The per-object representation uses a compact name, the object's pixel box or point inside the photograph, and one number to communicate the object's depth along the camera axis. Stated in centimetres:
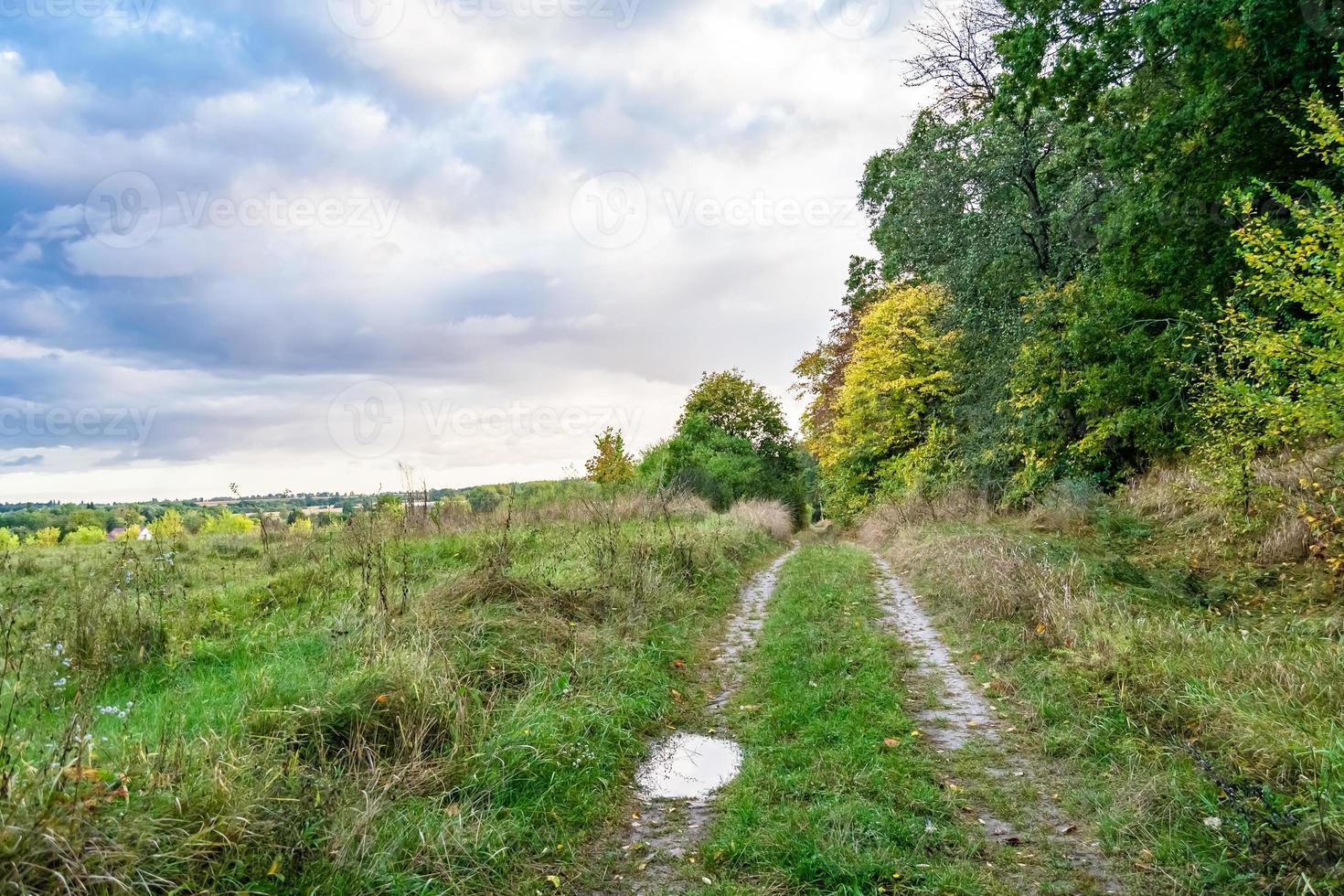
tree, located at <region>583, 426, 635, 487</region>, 3288
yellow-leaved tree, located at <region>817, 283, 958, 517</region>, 2358
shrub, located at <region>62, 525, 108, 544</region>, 1640
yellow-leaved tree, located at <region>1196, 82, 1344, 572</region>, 625
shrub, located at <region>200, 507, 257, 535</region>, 1863
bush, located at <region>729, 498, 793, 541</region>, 2250
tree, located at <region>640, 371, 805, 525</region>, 3047
